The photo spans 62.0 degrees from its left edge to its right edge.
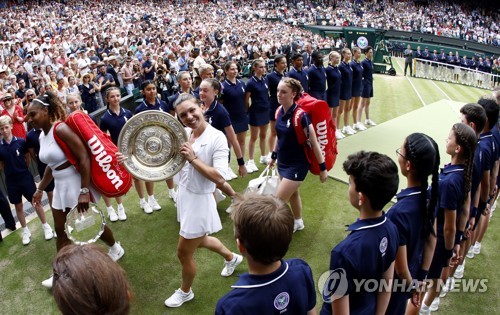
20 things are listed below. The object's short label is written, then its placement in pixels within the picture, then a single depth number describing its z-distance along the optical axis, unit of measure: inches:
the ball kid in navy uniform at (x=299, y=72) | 297.6
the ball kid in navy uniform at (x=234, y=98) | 254.7
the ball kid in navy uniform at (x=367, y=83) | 355.9
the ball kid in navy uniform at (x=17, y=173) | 196.7
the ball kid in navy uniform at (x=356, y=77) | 344.8
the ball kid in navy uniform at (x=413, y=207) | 100.6
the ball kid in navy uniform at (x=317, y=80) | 310.5
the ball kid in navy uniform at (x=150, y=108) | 219.5
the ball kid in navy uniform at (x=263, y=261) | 71.6
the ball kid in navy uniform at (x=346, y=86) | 335.3
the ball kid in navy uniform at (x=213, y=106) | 206.1
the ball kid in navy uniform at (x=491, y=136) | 151.5
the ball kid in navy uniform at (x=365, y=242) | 85.7
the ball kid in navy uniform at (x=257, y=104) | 268.8
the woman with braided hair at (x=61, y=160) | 151.2
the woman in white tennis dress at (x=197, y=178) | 132.7
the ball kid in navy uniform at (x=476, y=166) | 139.6
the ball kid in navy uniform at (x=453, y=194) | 118.3
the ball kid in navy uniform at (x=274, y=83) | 278.9
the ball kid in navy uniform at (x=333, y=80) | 322.3
